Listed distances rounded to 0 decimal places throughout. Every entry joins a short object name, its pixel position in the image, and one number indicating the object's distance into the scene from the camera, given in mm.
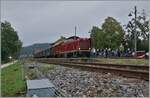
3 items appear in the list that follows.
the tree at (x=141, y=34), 65869
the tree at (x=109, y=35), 74294
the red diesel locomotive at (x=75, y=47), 42031
